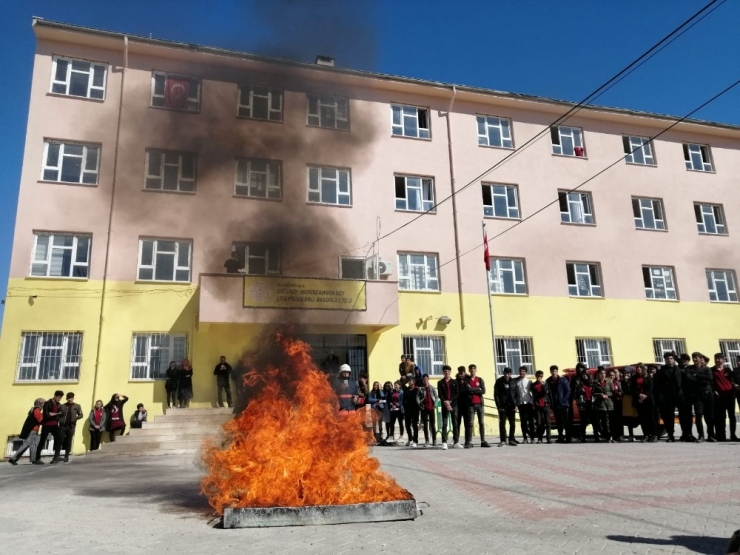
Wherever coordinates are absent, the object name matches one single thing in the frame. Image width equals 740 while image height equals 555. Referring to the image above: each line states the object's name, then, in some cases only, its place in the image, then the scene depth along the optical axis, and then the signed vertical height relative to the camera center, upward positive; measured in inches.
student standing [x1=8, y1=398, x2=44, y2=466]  520.7 -19.6
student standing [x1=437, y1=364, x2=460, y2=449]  504.1 +0.7
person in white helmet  478.6 +9.6
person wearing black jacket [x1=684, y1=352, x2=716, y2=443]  487.5 +1.0
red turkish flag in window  375.6 +206.6
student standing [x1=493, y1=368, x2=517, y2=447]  533.6 -0.5
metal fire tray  221.9 -42.9
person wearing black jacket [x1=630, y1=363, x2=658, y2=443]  510.9 -5.4
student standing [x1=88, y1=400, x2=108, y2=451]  598.9 -14.0
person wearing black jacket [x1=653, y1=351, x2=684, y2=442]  496.4 +2.7
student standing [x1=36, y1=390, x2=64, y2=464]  522.3 -10.9
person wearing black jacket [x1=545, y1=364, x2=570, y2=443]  535.8 -2.8
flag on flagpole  803.4 +198.1
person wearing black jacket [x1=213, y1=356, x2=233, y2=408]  649.0 +31.9
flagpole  807.7 +150.0
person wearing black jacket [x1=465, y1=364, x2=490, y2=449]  496.4 +0.6
